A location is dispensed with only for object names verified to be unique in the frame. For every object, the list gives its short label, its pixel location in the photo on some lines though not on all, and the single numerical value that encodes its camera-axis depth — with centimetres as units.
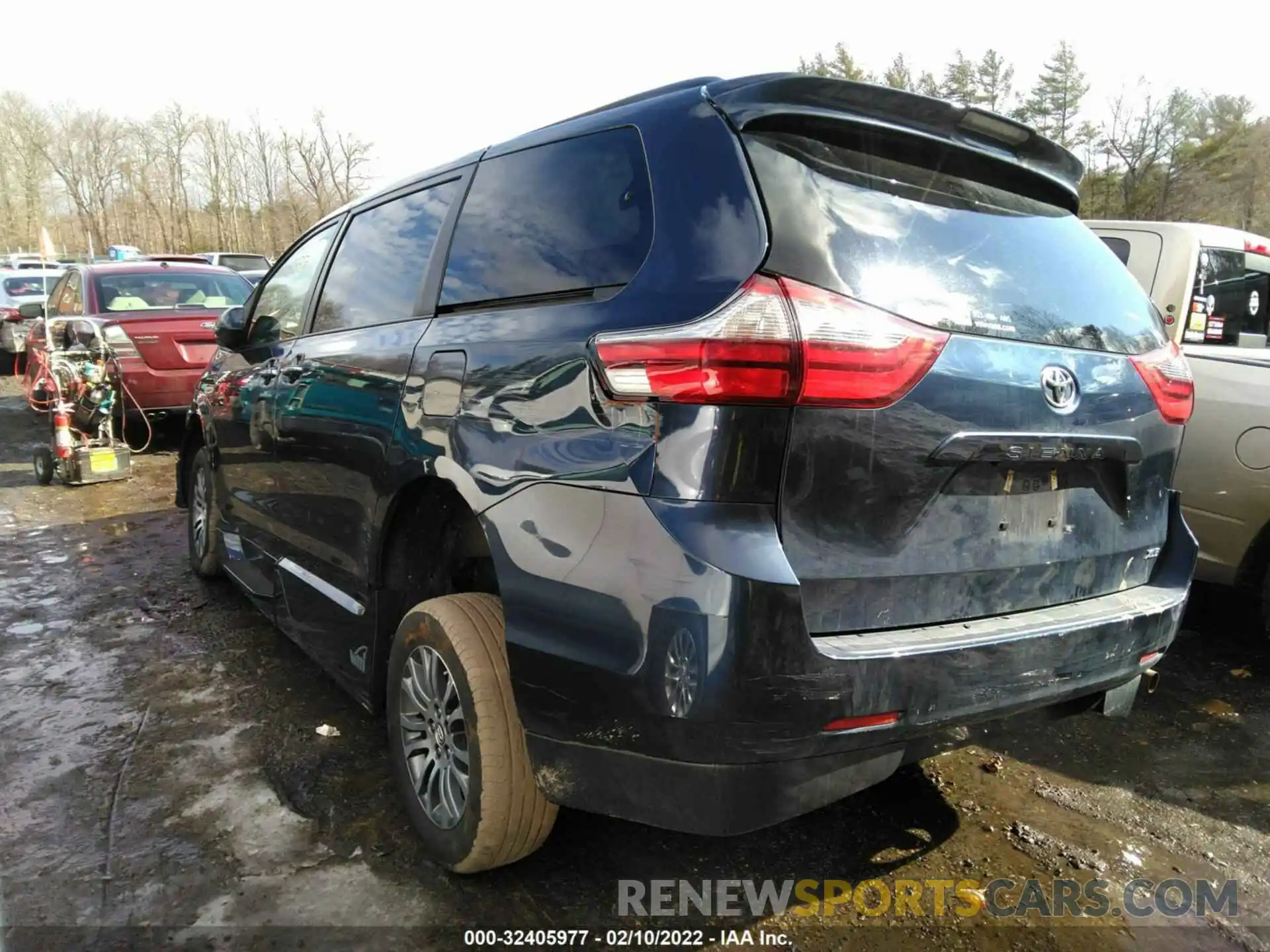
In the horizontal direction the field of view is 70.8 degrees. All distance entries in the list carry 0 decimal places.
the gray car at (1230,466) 374
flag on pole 975
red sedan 800
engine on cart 711
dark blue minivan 172
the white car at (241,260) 2319
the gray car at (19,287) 1491
